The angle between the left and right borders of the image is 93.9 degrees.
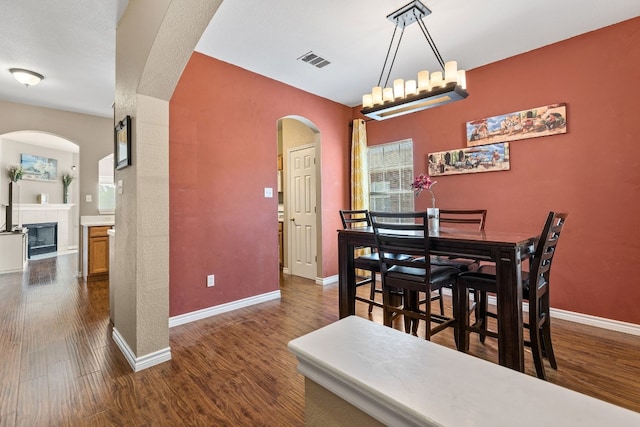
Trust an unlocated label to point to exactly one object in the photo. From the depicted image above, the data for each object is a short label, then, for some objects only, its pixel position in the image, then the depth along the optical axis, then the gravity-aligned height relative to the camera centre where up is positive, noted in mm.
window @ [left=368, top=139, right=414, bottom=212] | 4180 +559
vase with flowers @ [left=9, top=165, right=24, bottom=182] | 6117 +984
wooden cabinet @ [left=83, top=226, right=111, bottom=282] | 4605 -531
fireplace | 6773 -402
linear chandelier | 2246 +991
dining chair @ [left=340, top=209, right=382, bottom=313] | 2656 -441
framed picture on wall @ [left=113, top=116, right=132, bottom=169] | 2236 +606
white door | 4594 +68
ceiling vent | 3223 +1738
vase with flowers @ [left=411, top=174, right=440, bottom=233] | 2612 +26
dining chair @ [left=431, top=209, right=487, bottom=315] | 2480 -151
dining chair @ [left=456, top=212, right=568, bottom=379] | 1859 -517
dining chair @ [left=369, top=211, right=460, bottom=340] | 2062 -434
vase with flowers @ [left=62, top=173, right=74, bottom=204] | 7696 +925
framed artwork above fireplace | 6789 +1266
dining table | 1794 -308
